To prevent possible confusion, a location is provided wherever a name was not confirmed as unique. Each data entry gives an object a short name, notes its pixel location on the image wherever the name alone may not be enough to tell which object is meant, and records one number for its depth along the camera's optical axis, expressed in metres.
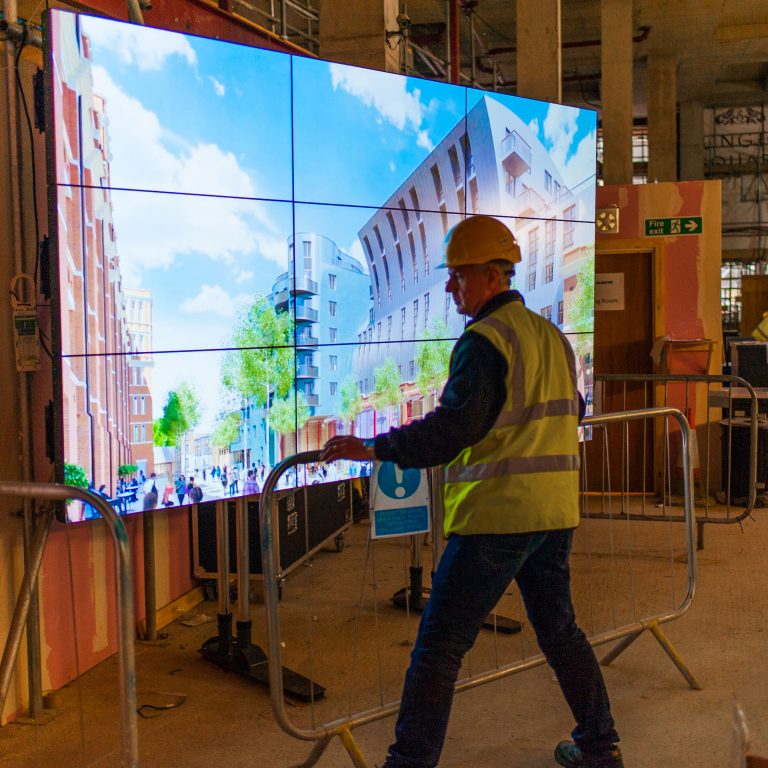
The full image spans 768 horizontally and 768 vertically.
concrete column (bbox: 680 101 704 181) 20.20
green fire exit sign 8.87
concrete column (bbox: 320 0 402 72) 6.55
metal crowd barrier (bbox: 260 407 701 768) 3.10
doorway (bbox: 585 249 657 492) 9.02
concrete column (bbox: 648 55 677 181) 14.86
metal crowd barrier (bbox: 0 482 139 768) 2.50
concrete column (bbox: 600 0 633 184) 10.38
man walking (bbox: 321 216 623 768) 2.71
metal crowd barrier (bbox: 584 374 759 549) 8.33
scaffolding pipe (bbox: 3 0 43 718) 3.60
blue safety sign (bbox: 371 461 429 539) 3.54
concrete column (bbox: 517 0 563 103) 7.71
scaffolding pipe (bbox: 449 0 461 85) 8.63
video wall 3.52
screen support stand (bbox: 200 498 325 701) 4.23
